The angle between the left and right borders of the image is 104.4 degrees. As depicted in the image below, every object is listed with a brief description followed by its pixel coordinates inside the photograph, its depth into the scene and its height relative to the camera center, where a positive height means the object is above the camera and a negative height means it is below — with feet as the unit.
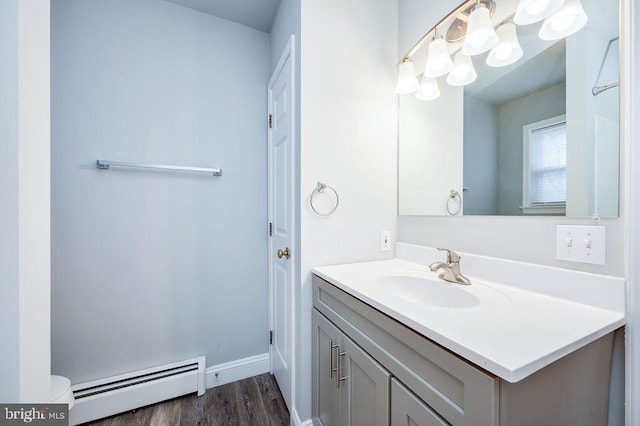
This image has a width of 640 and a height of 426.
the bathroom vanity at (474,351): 1.62 -1.11
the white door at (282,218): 4.38 -0.12
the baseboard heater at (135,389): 4.31 -3.29
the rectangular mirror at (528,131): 2.42 +1.04
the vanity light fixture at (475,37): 2.66 +2.26
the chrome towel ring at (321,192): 3.99 +0.28
